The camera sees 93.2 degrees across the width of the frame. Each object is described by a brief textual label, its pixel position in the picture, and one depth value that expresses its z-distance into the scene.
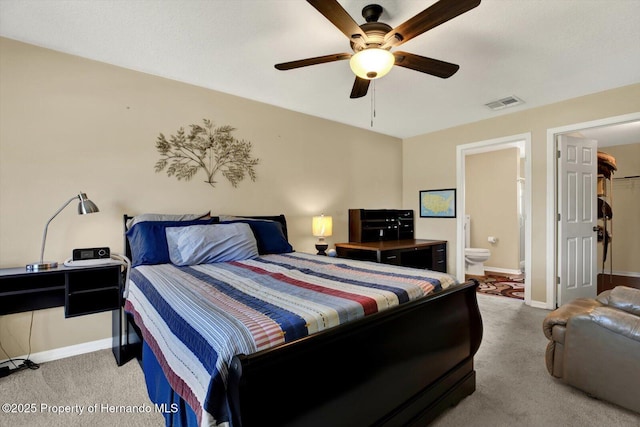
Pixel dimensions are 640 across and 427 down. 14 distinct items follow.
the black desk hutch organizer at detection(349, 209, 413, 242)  4.45
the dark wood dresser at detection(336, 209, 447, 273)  3.93
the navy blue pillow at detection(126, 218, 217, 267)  2.48
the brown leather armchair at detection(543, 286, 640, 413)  1.70
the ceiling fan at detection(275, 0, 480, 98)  1.55
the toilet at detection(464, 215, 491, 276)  5.43
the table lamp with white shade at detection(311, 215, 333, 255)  3.90
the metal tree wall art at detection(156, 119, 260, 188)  3.04
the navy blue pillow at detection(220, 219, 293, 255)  3.07
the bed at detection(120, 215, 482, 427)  1.00
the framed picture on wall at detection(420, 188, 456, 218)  4.75
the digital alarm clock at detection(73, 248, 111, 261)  2.35
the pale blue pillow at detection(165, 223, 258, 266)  2.47
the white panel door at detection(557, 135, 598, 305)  3.70
